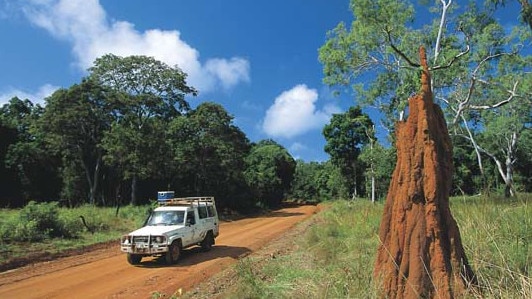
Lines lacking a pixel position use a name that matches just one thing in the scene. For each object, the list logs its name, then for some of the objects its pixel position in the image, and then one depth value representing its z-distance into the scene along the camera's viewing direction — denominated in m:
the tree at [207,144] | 37.68
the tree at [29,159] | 41.44
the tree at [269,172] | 54.09
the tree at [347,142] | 55.69
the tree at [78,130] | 41.28
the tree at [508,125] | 35.72
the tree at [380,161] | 33.62
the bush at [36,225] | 17.33
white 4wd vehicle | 14.34
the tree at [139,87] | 41.09
